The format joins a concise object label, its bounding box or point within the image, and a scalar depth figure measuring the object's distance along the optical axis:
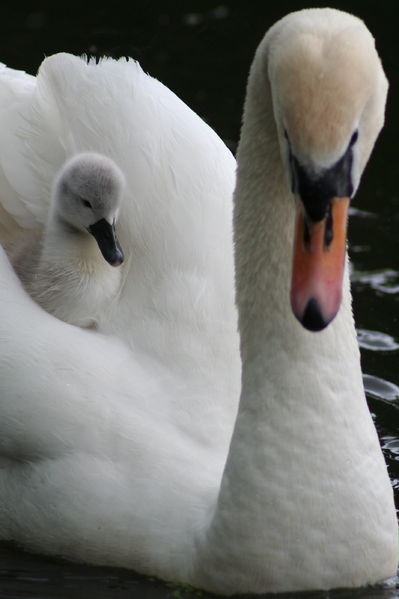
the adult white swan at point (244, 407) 8.47
